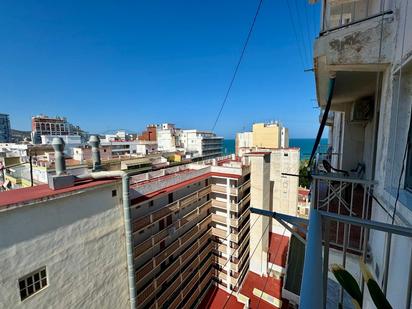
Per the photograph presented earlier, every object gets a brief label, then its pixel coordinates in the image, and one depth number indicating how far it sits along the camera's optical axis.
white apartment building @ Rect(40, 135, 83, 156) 37.56
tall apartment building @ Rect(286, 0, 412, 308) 1.14
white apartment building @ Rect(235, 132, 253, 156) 48.10
